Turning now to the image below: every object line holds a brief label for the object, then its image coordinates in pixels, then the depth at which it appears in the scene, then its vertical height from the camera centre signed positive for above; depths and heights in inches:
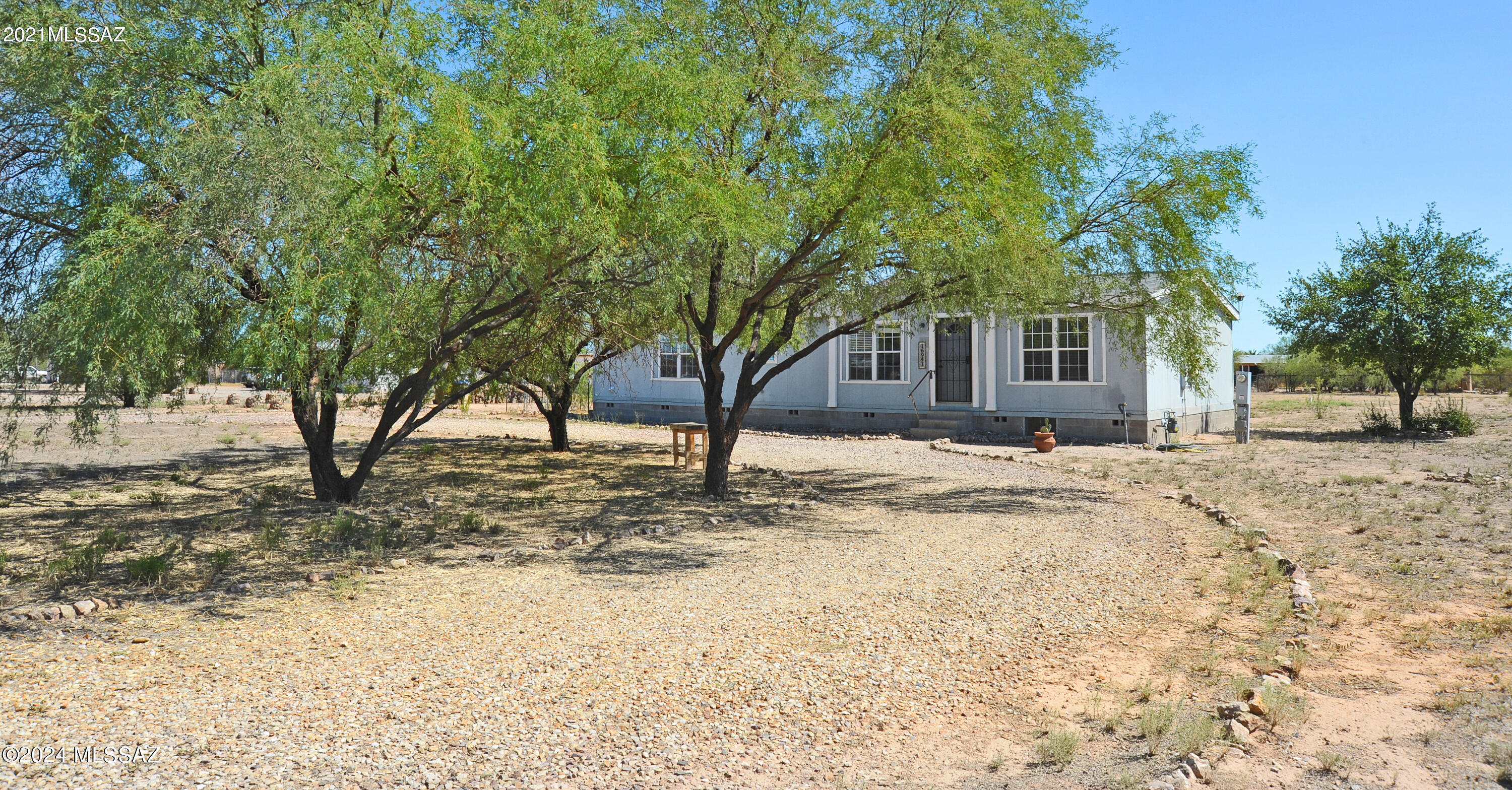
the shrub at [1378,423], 829.2 -16.7
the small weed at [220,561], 268.1 -48.4
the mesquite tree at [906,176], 318.0 +92.2
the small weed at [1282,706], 156.9 -55.6
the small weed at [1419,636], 203.5 -55.3
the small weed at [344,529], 329.4 -46.3
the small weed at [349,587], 245.1 -52.4
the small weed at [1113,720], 154.9 -56.9
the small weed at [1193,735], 143.2 -55.7
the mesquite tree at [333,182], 219.0 +61.1
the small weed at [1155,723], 148.9 -55.4
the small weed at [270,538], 302.7 -46.2
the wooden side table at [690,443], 572.4 -24.6
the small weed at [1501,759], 135.6 -57.0
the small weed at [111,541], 296.0 -46.0
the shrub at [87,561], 255.4 -46.7
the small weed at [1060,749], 141.7 -56.8
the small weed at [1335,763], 138.3 -57.5
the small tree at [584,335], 317.4 +38.9
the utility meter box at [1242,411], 764.6 -3.9
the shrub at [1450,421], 810.8 -13.9
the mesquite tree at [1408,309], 815.1 +95.9
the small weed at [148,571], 252.5 -47.7
